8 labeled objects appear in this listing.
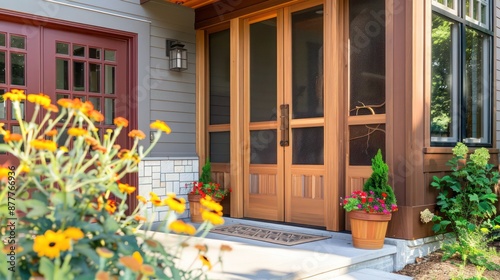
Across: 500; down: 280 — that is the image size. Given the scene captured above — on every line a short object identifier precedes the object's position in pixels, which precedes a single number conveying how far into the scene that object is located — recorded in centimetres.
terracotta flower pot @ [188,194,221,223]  481
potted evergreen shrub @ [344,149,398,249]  338
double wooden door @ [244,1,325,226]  418
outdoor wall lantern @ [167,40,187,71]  495
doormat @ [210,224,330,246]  373
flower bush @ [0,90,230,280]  101
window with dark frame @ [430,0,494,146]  393
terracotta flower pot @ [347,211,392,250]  338
